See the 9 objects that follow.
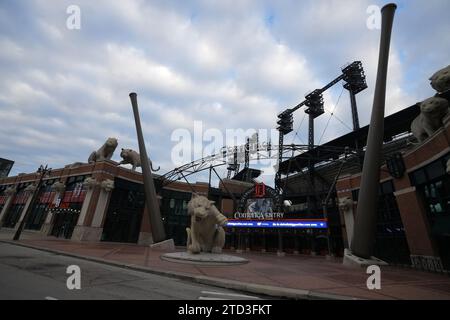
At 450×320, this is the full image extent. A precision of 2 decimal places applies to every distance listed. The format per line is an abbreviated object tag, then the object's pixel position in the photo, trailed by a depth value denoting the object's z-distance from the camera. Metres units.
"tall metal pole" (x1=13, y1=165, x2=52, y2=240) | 19.40
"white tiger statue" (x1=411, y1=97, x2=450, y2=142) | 14.26
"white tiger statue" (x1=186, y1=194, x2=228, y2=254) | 13.63
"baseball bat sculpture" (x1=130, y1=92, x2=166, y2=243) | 21.70
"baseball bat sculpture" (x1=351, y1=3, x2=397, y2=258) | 14.49
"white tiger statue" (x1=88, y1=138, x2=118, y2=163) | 29.06
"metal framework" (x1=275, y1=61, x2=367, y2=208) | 40.50
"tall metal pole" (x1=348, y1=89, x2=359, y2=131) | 39.34
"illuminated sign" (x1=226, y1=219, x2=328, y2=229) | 26.05
